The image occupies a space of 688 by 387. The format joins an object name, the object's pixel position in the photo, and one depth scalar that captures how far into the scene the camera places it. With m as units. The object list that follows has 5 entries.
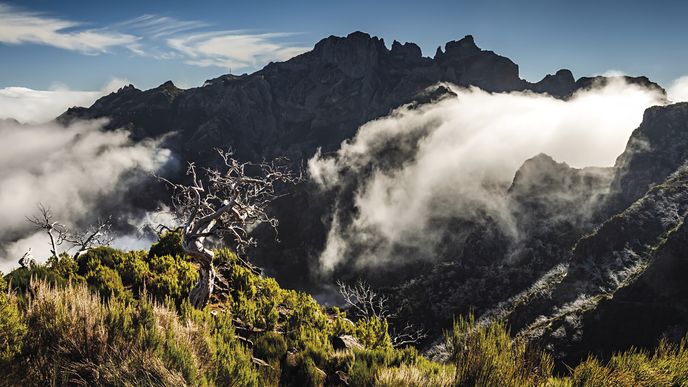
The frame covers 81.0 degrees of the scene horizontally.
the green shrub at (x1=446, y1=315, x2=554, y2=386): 6.30
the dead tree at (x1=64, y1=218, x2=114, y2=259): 31.28
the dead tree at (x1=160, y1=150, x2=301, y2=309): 15.11
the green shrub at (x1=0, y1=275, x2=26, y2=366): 6.22
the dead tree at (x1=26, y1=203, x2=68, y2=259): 32.59
